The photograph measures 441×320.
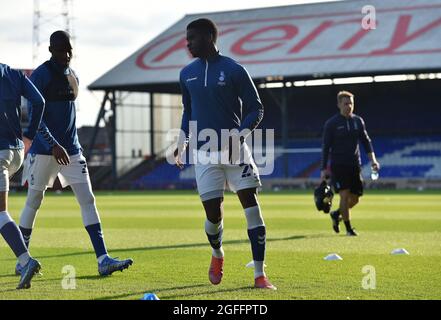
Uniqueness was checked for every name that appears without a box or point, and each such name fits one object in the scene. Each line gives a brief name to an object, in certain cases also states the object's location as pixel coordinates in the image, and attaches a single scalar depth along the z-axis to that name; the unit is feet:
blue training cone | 43.50
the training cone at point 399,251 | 68.60
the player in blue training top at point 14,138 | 49.50
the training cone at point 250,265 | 60.47
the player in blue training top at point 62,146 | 56.00
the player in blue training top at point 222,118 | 50.33
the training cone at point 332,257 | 64.56
